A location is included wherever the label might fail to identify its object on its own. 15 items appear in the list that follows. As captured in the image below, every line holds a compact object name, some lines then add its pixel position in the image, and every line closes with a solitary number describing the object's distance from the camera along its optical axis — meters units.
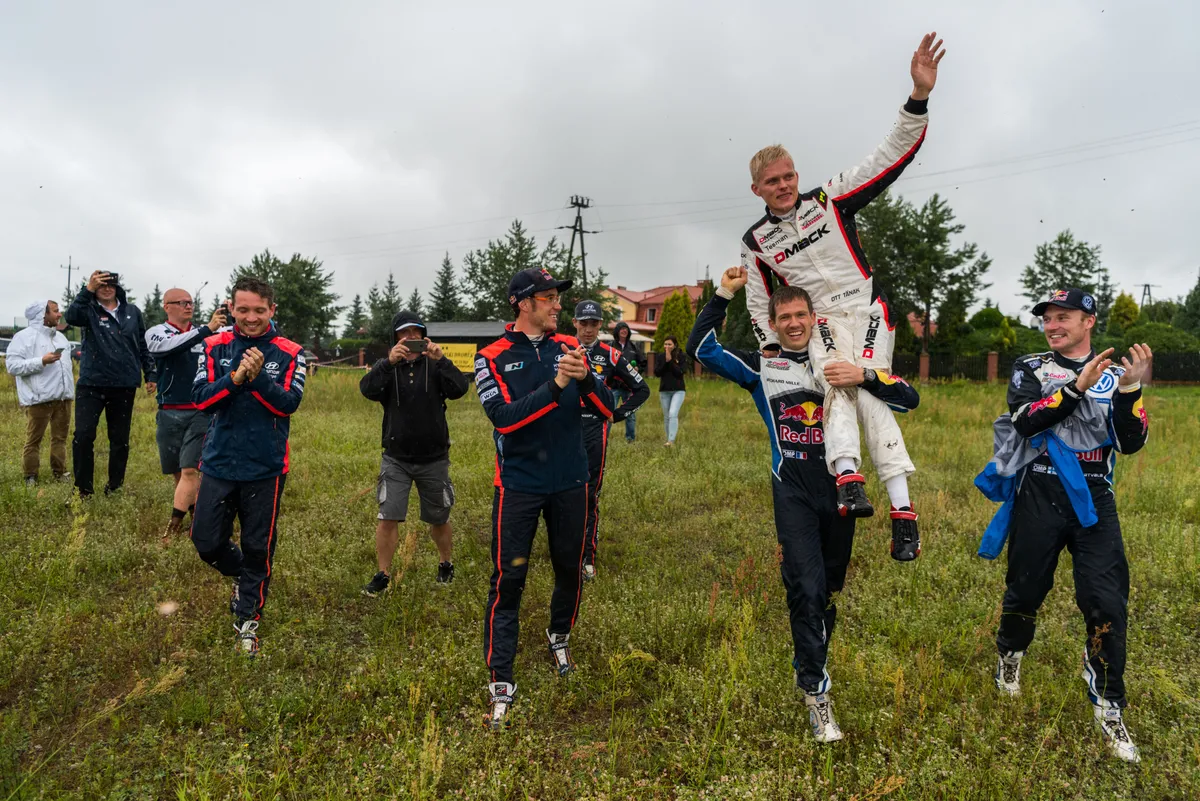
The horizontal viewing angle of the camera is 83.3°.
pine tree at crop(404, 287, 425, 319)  70.00
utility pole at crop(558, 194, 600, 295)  43.34
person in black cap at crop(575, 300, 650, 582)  5.77
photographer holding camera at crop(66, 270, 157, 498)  7.38
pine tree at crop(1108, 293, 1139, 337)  50.03
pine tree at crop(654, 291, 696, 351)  48.81
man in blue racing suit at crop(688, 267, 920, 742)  3.48
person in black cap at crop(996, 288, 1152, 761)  3.51
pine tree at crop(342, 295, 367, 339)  102.56
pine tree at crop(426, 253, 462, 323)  60.86
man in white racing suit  3.50
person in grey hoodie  8.10
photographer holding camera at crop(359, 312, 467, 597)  5.51
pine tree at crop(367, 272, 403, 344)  64.50
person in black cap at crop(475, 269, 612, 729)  3.79
